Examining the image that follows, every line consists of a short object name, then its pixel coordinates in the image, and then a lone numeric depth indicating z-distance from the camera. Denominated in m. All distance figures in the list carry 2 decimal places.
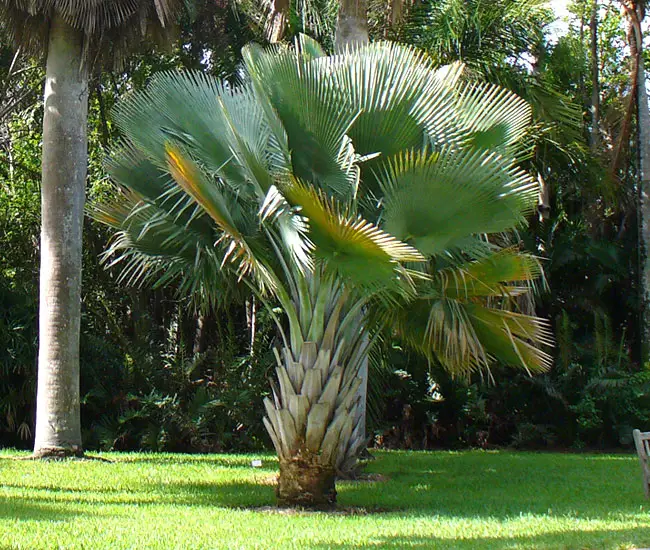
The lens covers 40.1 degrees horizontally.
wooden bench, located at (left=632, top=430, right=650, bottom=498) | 9.33
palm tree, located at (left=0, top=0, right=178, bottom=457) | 13.03
